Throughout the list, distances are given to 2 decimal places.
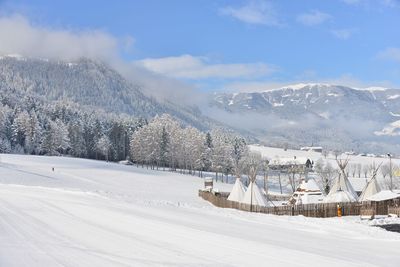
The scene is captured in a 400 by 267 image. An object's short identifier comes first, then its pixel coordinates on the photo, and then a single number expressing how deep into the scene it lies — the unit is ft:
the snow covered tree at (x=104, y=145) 436.35
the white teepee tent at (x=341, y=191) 165.48
